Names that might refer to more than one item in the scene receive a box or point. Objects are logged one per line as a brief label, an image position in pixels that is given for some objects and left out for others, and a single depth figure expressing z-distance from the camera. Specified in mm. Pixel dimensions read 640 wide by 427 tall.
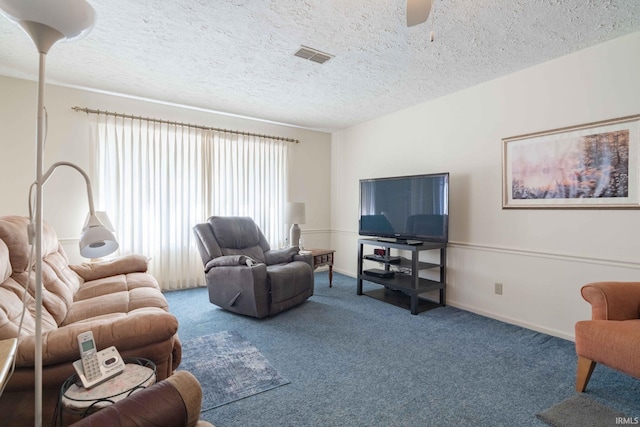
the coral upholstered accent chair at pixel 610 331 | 1634
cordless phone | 1180
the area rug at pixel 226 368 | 1883
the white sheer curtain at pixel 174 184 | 3670
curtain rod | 3496
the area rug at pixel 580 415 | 1598
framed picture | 2328
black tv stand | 3240
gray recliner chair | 3049
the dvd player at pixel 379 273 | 3734
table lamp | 4277
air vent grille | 2557
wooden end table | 4086
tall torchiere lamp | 875
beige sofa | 1166
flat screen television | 3264
